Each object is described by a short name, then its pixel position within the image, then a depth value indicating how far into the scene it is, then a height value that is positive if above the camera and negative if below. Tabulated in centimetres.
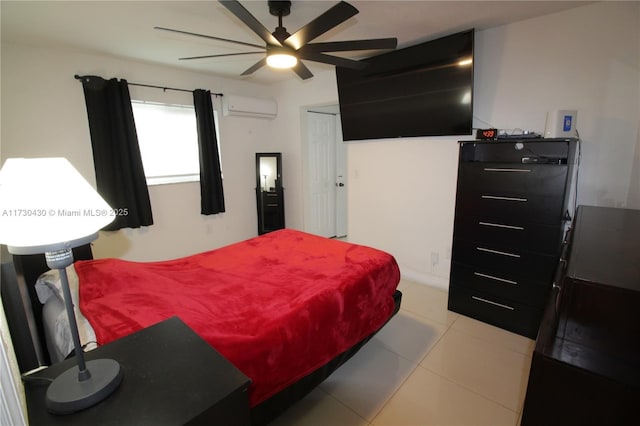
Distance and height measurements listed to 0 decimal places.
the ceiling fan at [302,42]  155 +75
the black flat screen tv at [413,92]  264 +66
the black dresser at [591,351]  96 -72
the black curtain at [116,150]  302 +18
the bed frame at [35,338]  94 -65
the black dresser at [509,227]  212 -57
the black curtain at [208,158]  371 +7
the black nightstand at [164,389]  76 -64
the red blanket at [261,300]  139 -78
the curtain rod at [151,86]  291 +91
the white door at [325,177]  450 -29
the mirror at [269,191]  437 -45
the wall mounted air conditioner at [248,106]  394 +78
